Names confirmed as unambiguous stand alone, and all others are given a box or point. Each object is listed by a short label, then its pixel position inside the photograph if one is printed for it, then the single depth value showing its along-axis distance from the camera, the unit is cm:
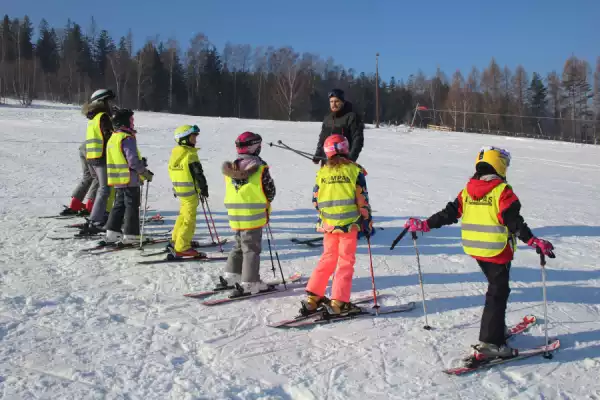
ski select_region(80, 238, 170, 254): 612
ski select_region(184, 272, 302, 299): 470
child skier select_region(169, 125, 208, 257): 570
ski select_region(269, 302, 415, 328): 409
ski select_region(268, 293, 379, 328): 406
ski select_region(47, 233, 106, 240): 672
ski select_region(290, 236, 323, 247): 678
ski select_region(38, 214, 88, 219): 798
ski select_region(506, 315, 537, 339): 394
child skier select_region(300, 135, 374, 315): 422
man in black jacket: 619
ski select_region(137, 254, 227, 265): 569
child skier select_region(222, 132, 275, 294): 458
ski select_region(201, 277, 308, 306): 450
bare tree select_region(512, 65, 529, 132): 6253
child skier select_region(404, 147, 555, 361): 344
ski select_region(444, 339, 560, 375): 336
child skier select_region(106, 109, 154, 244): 616
